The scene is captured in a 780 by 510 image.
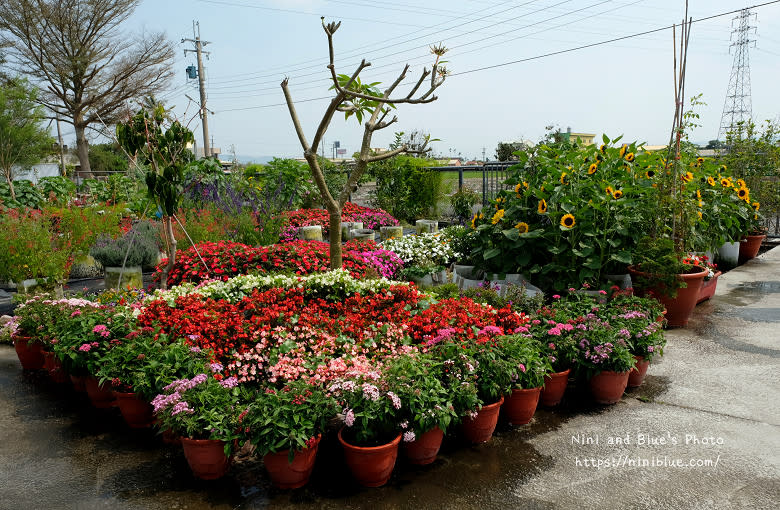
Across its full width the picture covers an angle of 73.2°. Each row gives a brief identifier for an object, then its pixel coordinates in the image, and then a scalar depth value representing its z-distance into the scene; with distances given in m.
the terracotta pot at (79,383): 3.63
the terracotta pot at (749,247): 8.26
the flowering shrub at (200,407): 2.58
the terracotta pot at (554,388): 3.40
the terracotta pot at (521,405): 3.14
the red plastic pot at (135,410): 3.13
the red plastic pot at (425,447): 2.73
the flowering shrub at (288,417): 2.45
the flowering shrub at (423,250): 6.49
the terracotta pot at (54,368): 3.79
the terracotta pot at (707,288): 5.72
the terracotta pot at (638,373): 3.67
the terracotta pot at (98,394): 3.44
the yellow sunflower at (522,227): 5.24
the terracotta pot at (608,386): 3.43
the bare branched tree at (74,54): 24.28
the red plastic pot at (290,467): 2.51
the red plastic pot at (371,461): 2.54
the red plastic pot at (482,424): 2.92
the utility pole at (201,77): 25.00
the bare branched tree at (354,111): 4.11
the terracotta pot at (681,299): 4.88
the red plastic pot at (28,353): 4.14
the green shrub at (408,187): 11.91
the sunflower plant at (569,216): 4.99
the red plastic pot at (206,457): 2.57
